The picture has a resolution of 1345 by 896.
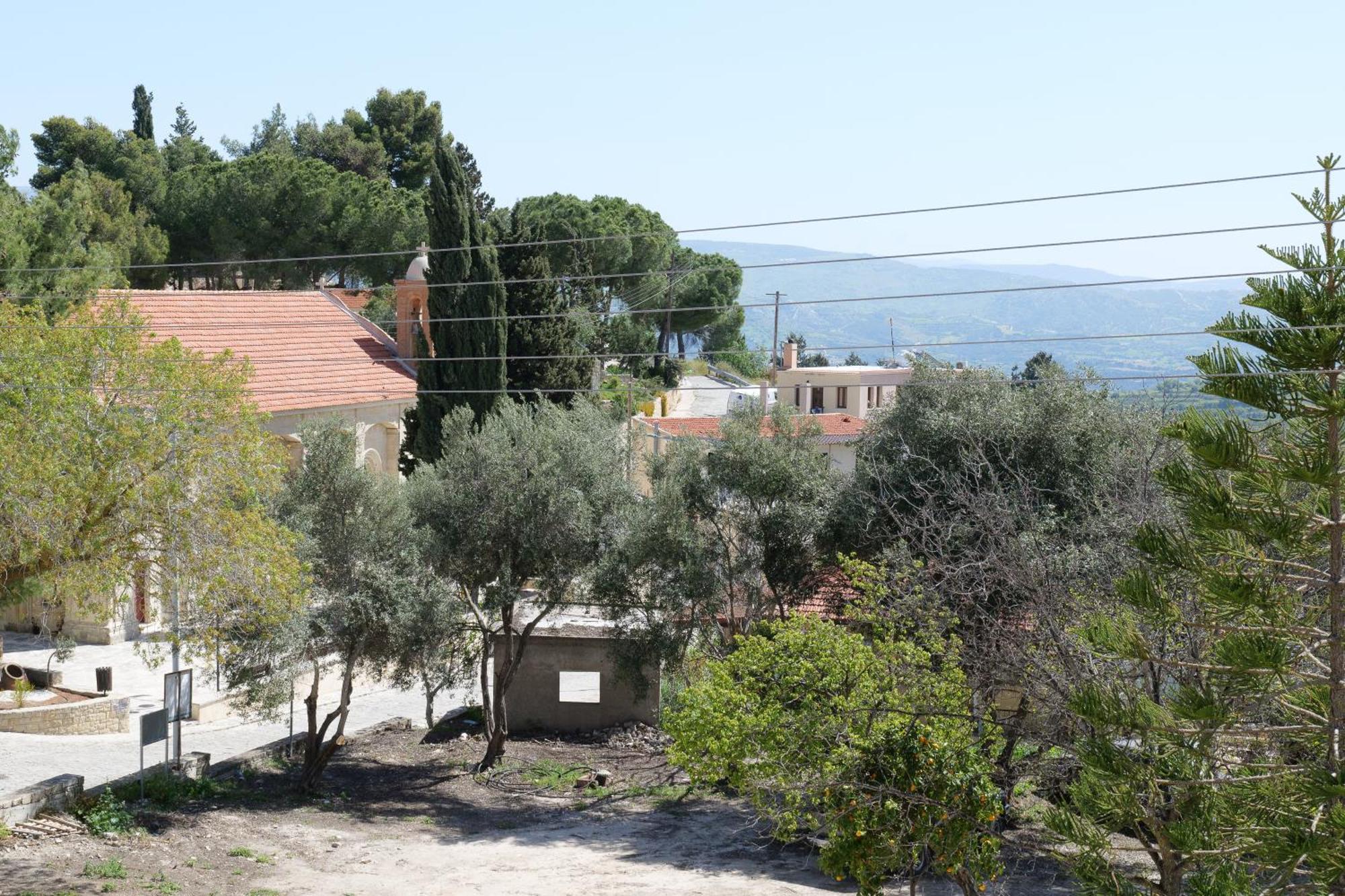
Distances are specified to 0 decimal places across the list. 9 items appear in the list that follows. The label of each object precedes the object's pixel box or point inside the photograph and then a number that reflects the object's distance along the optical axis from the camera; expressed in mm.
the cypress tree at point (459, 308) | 34500
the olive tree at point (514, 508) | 22328
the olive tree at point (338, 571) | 20078
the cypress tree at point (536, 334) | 40000
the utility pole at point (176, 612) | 15945
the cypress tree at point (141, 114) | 62562
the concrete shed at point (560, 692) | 25812
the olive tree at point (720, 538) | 22922
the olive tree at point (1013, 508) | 16094
